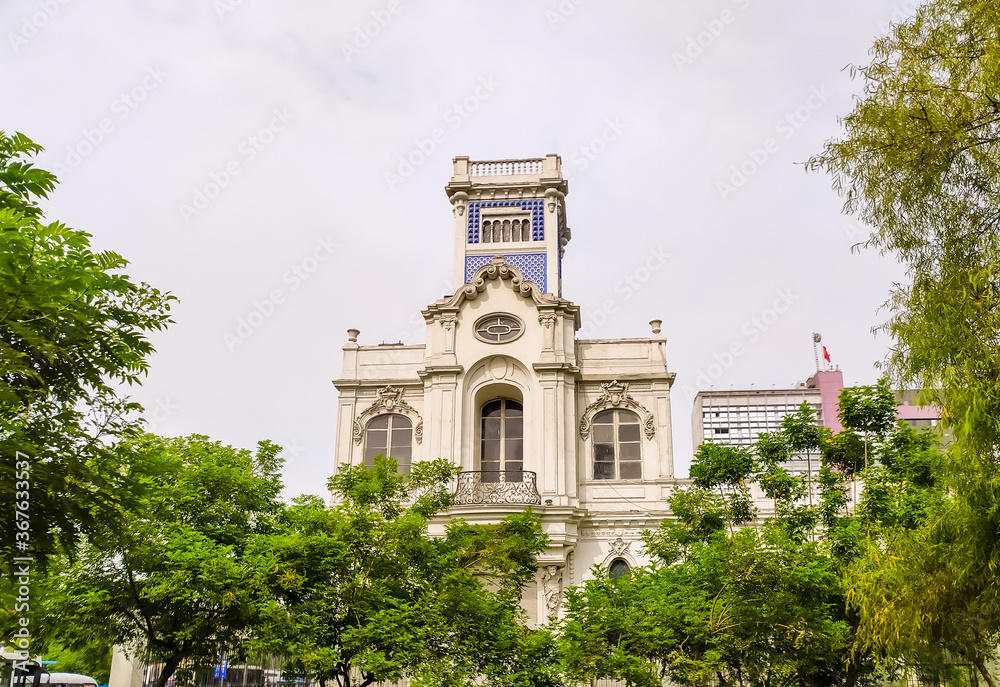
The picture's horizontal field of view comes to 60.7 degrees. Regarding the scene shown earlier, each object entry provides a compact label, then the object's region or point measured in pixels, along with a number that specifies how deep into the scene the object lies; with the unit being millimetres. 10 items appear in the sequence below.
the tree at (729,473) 18266
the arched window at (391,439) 25594
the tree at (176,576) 14383
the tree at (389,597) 14539
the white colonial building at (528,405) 23781
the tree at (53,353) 8242
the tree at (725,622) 15109
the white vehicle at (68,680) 28312
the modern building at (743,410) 86312
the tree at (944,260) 9273
